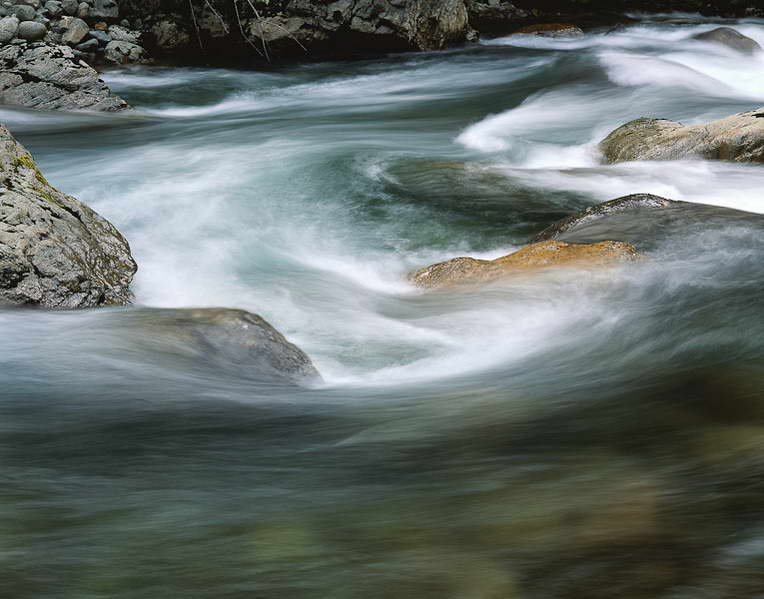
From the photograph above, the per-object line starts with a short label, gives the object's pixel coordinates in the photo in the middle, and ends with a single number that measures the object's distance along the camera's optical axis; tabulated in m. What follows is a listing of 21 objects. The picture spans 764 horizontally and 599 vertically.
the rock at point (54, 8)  15.72
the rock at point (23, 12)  15.05
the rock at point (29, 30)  14.55
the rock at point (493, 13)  19.45
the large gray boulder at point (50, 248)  5.35
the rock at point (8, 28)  14.23
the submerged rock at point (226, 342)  4.48
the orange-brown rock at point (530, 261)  5.88
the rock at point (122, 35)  16.08
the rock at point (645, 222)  6.16
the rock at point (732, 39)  15.61
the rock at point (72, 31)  15.46
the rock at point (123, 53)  15.68
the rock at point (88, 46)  15.57
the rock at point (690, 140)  8.36
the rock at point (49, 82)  12.16
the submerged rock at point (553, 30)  18.14
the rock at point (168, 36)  16.39
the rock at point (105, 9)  16.48
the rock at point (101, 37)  15.94
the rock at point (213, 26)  16.41
